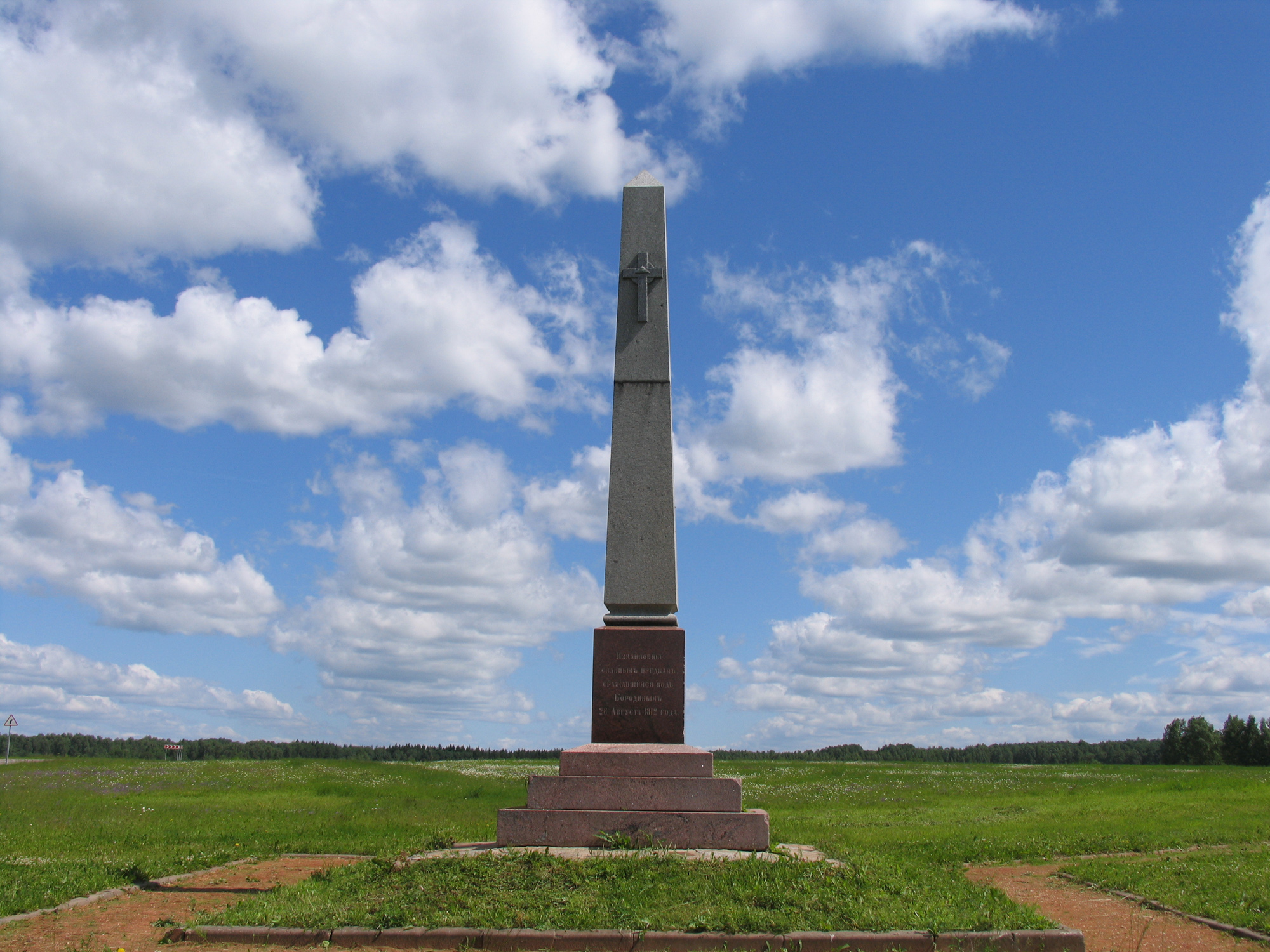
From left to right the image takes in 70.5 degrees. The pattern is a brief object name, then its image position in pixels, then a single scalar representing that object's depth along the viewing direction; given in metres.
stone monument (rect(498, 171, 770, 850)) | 8.20
